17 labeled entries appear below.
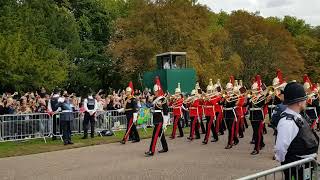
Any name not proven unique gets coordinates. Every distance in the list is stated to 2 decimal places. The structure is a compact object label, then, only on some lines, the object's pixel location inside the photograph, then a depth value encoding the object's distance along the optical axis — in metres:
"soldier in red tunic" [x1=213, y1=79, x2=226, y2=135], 18.25
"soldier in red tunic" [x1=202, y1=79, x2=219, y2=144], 18.02
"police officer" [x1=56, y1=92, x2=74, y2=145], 17.88
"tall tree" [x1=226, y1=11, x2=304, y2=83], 57.69
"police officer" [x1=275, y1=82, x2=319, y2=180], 5.62
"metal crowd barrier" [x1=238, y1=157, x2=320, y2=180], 5.06
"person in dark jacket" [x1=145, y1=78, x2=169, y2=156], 14.87
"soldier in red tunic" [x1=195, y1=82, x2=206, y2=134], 19.88
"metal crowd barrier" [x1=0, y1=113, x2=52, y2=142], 17.84
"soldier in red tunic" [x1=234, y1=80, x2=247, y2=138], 16.44
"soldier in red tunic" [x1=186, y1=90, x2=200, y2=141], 19.45
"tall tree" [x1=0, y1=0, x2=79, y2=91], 30.72
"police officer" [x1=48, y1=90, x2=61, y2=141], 18.97
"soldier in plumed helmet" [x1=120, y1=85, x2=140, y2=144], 18.19
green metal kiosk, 35.11
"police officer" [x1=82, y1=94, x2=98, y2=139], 19.86
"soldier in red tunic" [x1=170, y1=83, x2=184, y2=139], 20.11
